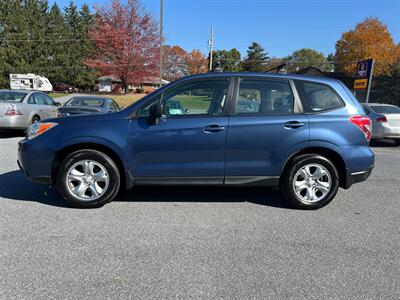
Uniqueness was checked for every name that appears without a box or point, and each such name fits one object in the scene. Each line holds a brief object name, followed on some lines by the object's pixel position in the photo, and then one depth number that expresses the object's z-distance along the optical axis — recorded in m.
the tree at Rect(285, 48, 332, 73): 84.34
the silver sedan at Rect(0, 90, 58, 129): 9.03
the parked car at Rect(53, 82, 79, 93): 53.62
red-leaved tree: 36.50
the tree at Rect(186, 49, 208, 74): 76.94
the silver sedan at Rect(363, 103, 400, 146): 9.70
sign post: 15.07
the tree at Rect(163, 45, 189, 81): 73.12
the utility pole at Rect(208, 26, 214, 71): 40.63
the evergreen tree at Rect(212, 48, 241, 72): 83.53
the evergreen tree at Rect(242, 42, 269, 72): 76.00
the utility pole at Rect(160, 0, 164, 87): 23.68
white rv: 44.04
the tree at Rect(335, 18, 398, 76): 42.28
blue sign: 15.16
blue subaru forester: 4.00
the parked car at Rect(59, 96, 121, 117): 9.54
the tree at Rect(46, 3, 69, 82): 54.25
